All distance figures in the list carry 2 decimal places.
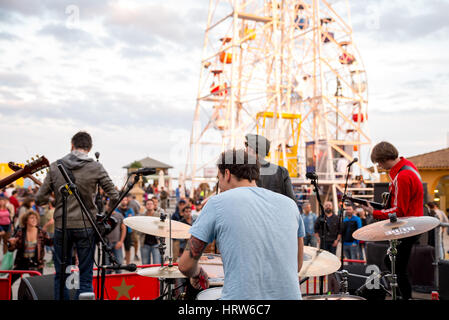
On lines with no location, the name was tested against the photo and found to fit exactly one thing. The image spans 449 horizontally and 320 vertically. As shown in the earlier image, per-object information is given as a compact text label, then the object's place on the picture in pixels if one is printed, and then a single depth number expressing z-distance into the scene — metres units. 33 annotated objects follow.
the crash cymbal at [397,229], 4.14
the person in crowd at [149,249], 9.84
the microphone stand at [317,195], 4.80
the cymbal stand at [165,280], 4.36
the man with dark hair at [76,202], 4.71
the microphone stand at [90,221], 3.80
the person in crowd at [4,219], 11.34
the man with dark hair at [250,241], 2.45
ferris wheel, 25.52
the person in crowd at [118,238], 9.48
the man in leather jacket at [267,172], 4.70
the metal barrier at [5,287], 6.19
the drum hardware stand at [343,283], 4.52
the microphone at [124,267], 3.73
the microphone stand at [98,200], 4.97
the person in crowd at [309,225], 11.96
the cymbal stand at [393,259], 4.39
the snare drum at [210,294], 2.92
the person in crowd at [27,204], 12.01
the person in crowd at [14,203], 14.34
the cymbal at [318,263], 3.68
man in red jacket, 4.99
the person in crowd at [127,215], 11.05
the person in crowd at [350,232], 10.77
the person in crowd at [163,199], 22.11
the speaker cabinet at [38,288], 5.09
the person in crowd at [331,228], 10.81
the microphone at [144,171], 4.35
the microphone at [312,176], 4.82
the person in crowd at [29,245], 7.40
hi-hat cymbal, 3.95
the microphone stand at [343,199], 5.18
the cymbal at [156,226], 4.33
